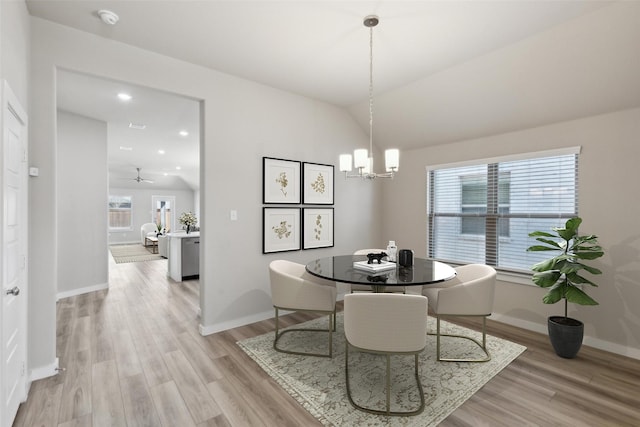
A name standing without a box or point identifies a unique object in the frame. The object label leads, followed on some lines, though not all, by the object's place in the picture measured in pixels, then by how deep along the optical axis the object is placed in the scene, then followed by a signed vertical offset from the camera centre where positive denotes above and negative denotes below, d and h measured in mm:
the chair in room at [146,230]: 11420 -847
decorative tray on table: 2713 -527
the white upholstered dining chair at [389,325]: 1975 -763
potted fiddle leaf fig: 2684 -643
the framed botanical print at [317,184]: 4109 +341
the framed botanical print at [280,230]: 3731 -269
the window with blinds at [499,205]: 3311 +51
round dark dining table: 2333 -552
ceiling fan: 10031 +968
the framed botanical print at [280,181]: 3725 +345
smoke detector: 2355 +1498
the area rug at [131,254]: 8070 -1367
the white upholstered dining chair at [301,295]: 2777 -803
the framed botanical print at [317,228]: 4121 -265
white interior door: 1662 -311
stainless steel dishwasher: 5668 -912
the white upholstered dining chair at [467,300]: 2674 -808
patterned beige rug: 2006 -1333
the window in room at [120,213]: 11953 -220
